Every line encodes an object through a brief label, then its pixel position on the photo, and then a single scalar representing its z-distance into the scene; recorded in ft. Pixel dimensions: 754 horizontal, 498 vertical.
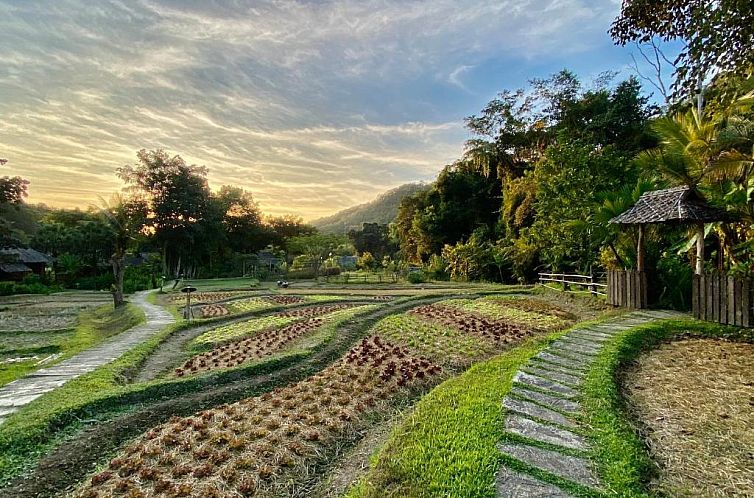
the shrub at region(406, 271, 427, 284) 87.65
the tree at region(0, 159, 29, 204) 69.97
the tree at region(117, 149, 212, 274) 128.47
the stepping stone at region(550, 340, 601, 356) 21.24
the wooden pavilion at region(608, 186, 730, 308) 28.48
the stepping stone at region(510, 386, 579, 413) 14.37
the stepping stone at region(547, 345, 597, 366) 20.01
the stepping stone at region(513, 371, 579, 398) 15.83
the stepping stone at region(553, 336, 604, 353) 21.85
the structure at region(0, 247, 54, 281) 105.05
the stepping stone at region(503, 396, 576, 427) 13.32
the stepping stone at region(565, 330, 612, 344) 23.66
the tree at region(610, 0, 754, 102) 13.92
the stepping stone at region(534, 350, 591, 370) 18.99
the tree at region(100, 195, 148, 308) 59.57
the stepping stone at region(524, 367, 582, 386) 17.01
